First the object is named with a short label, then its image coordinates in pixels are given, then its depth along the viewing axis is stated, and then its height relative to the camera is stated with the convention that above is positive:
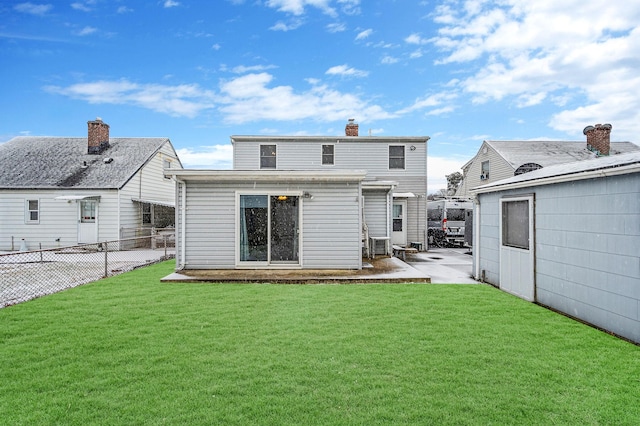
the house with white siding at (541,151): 18.64 +3.75
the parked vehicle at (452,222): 17.11 -0.32
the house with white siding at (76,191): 15.68 +1.21
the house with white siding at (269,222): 9.12 -0.16
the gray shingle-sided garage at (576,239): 4.55 -0.40
